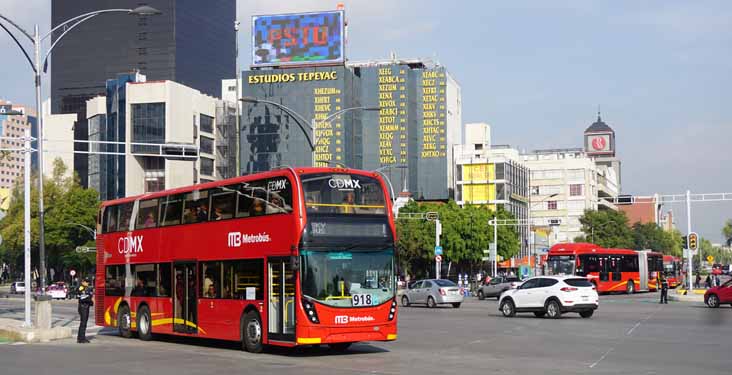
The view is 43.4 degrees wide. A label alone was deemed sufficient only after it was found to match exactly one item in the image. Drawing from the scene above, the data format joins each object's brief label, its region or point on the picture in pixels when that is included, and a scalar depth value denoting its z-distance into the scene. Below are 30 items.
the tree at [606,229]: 127.88
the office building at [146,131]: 108.12
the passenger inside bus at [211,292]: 22.59
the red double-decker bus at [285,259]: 19.75
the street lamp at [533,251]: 96.94
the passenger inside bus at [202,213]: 23.00
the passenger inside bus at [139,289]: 25.97
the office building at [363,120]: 106.56
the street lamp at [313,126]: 34.88
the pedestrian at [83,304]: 24.73
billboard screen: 102.81
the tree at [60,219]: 90.38
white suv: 34.53
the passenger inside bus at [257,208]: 20.89
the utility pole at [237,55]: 44.72
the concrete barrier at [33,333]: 25.25
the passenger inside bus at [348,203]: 20.36
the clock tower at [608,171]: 172.31
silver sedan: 46.00
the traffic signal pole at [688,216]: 57.08
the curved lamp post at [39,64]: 26.55
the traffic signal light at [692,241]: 54.25
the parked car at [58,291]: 69.56
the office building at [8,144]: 45.16
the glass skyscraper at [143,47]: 176.25
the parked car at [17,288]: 87.38
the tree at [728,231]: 159.75
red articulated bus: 62.22
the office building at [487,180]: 125.25
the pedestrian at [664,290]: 48.03
